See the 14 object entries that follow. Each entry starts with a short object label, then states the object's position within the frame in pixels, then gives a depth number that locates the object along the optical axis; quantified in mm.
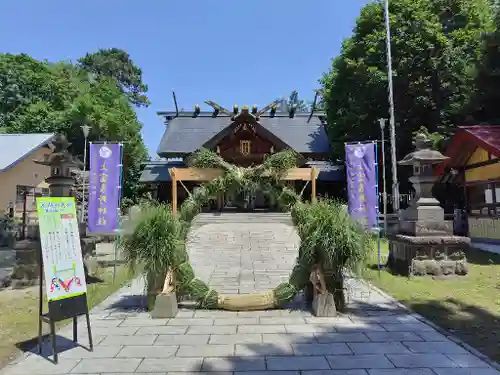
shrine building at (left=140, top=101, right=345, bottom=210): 21328
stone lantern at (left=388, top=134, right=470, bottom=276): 8625
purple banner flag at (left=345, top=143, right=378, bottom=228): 9984
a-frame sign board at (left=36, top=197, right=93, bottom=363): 4191
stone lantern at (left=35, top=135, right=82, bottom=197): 8852
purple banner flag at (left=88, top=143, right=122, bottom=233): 9375
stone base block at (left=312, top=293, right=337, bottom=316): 5734
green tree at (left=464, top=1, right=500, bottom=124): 14289
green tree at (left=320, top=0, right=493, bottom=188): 19719
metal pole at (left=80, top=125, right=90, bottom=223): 14914
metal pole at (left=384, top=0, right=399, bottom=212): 17819
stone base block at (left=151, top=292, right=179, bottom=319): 5758
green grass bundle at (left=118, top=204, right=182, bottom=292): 5812
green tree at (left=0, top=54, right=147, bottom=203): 28156
